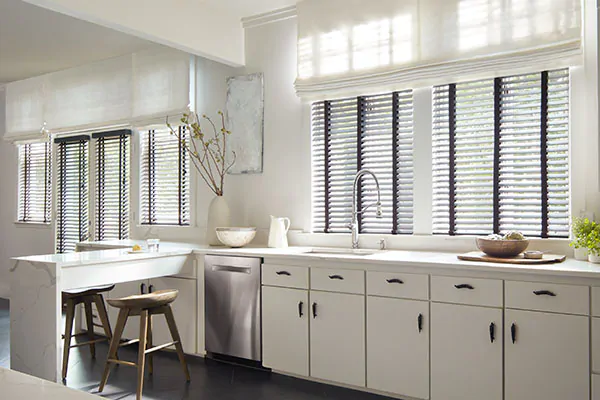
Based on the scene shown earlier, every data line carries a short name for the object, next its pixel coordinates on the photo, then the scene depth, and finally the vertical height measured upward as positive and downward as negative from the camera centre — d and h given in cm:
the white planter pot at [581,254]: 313 -31
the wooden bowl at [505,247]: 313 -27
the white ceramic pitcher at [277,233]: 416 -24
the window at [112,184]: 583 +21
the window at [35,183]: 680 +27
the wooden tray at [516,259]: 297 -33
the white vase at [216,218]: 455 -13
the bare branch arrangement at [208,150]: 481 +51
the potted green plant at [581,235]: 302 -19
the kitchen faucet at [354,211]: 387 -6
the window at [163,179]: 527 +25
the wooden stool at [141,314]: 334 -75
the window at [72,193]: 631 +13
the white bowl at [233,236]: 421 -27
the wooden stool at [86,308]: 386 -82
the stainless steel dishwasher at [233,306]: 386 -79
